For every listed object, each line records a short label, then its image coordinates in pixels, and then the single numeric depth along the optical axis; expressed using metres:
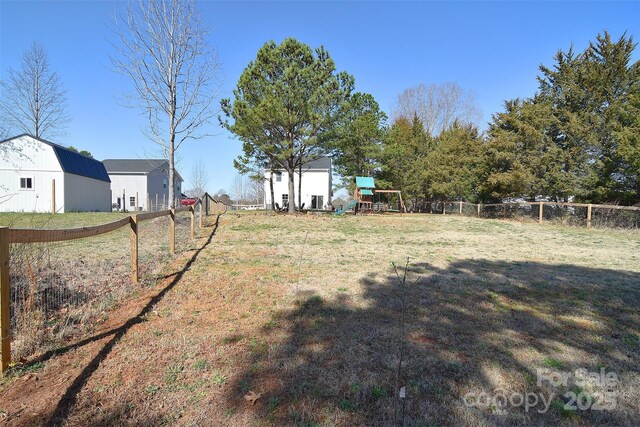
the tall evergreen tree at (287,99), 18.11
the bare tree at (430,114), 39.34
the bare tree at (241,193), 61.93
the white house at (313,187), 38.72
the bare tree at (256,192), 51.07
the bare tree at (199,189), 45.34
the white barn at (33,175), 21.94
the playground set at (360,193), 25.30
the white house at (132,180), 41.03
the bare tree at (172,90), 13.01
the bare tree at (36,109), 25.59
